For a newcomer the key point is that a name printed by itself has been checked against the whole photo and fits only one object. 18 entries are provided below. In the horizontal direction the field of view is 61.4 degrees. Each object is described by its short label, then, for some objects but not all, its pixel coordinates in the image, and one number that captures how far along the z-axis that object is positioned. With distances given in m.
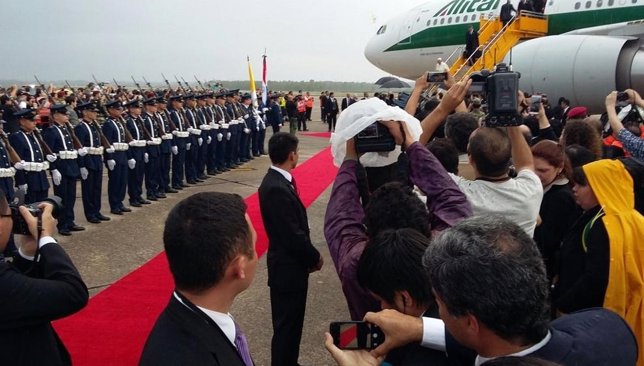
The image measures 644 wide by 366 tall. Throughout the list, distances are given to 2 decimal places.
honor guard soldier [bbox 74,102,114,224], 8.08
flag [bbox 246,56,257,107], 14.13
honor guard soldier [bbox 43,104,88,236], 7.50
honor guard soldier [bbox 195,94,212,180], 11.64
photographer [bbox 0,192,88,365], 1.90
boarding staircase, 14.65
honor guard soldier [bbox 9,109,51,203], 7.03
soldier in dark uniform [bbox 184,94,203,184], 11.23
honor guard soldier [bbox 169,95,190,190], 10.66
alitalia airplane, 11.48
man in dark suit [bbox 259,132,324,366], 3.55
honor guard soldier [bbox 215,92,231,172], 12.36
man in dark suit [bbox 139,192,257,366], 1.53
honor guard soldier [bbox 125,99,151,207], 9.23
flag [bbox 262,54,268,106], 14.88
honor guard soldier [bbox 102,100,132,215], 8.63
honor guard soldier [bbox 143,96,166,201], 9.68
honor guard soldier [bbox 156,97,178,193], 10.11
